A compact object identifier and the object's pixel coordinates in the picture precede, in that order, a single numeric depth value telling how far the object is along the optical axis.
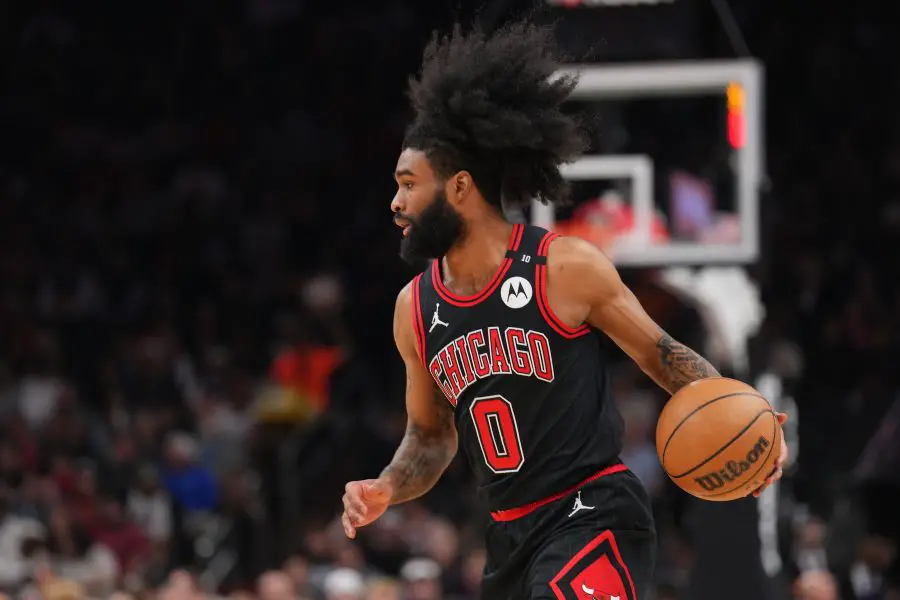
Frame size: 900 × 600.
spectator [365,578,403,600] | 18.36
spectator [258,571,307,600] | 19.19
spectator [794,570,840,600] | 17.14
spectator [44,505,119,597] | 21.33
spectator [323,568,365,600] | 19.34
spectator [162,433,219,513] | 23.62
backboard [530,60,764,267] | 17.48
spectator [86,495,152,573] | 22.16
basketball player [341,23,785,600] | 8.47
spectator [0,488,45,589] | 21.03
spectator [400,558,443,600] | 19.23
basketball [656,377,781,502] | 8.35
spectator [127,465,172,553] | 23.02
